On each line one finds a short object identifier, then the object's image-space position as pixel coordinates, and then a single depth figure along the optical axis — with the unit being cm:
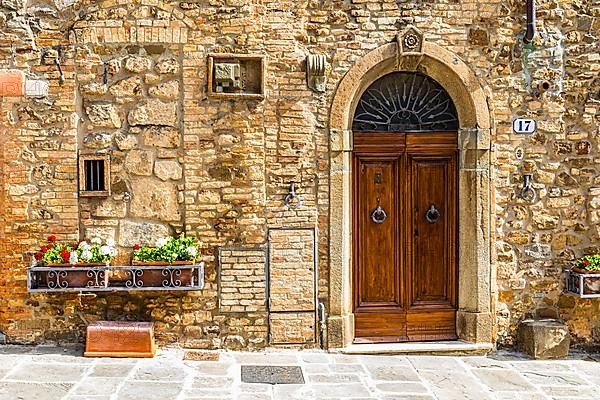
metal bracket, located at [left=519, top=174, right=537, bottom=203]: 663
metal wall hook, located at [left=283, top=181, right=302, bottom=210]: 642
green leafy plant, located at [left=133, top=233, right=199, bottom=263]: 619
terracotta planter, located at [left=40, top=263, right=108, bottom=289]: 605
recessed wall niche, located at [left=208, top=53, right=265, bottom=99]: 629
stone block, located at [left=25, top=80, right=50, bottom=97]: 629
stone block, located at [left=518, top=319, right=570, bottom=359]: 648
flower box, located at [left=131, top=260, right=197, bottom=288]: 613
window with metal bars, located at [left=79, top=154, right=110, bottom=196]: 634
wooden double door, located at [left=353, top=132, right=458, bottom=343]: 670
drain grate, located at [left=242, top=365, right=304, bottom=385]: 571
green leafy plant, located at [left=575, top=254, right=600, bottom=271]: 649
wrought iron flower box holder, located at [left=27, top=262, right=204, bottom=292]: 605
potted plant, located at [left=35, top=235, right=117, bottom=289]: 605
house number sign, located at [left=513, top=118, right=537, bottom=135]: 662
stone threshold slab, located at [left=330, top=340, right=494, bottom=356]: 653
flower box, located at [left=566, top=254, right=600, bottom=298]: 643
